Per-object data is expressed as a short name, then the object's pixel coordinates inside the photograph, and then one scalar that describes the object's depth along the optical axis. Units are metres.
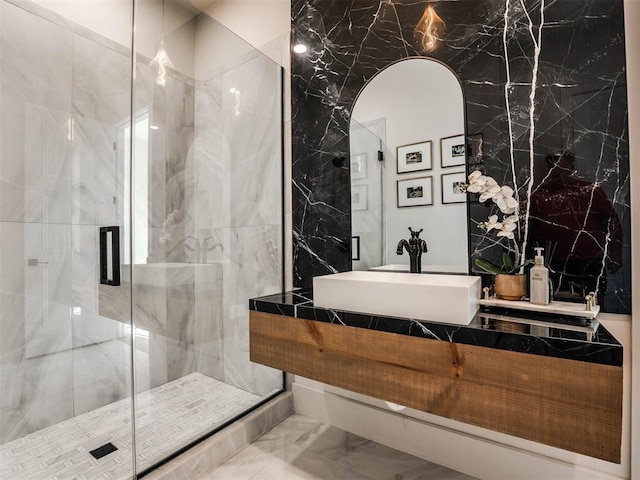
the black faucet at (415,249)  1.67
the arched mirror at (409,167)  1.62
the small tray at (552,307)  1.16
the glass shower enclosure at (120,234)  1.53
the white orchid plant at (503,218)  1.41
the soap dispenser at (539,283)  1.28
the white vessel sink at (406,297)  1.13
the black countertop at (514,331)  0.91
